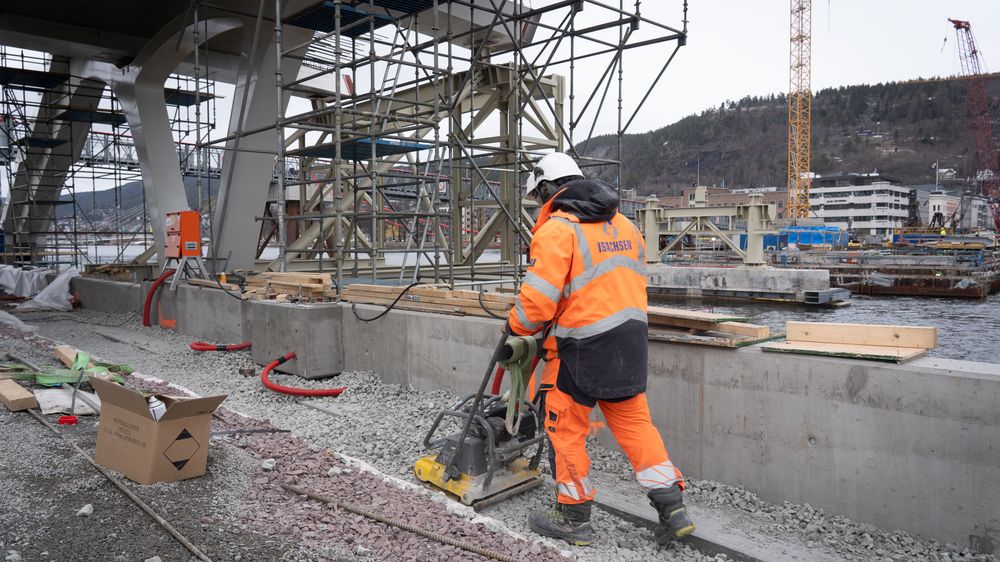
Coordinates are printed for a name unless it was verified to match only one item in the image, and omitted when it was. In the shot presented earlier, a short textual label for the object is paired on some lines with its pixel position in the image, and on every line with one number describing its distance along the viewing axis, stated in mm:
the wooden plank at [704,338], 4918
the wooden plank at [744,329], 5074
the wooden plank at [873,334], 4500
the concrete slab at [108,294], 14656
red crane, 93000
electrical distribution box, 12750
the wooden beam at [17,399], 5938
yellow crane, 85312
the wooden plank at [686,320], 5227
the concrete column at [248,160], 13594
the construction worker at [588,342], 3871
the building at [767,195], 91625
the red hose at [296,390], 7332
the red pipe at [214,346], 9844
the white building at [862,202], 105812
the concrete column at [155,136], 16406
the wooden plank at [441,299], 6840
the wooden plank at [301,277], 8797
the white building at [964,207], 110938
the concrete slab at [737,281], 35938
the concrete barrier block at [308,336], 8203
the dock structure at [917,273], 39312
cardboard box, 4328
